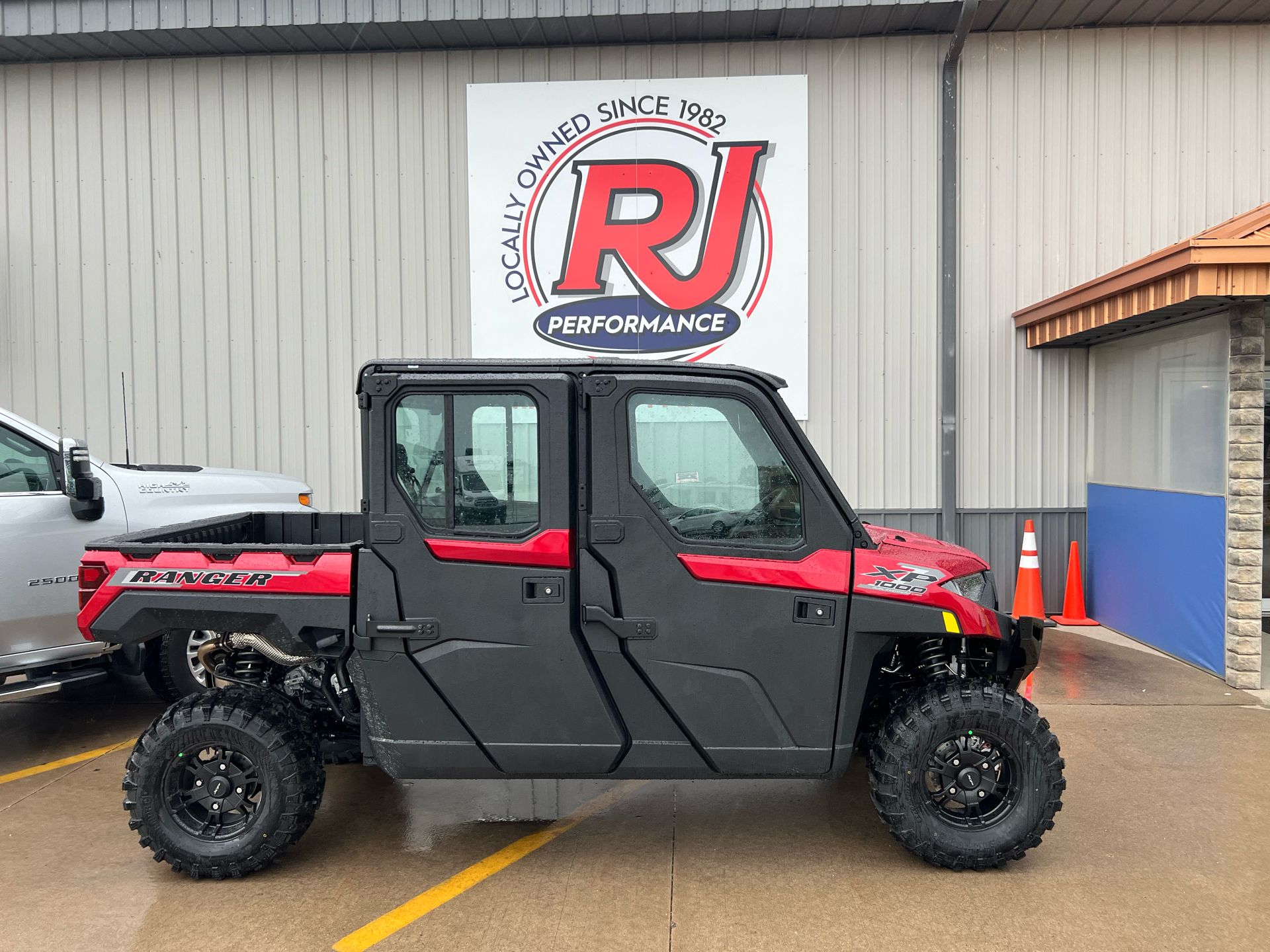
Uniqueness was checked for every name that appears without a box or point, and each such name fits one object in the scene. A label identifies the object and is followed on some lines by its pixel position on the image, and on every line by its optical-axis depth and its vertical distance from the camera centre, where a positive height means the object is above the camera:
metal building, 8.52 +2.57
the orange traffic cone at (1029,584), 8.28 -1.12
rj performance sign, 8.60 +2.45
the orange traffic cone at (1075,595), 8.47 -1.25
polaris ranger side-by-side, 3.63 -0.61
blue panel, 6.77 -0.89
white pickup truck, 5.22 -0.45
